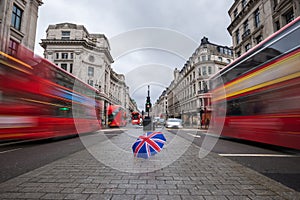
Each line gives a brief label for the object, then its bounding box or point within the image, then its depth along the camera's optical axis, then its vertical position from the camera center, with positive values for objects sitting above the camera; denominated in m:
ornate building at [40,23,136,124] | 37.78 +15.89
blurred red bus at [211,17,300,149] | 5.19 +1.00
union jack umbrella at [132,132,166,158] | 4.67 -0.81
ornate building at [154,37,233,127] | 39.06 +11.07
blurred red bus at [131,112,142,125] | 37.88 -0.27
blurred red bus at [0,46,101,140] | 6.29 +0.89
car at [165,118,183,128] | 22.53 -0.89
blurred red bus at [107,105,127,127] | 24.53 +0.30
